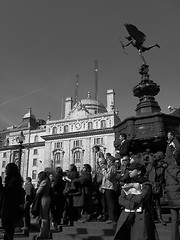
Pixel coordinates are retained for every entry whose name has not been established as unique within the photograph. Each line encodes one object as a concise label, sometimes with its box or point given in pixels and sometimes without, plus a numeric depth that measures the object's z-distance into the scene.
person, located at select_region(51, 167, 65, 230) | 8.43
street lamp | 17.09
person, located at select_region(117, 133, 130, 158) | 8.79
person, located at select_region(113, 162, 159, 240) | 3.95
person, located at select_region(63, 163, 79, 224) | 8.21
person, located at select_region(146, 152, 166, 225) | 7.07
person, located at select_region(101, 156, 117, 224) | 7.05
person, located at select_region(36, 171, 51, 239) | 7.04
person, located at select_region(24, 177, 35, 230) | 9.32
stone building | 52.19
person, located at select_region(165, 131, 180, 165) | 7.09
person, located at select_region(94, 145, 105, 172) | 9.76
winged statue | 11.61
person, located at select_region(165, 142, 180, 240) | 5.23
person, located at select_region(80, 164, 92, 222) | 7.83
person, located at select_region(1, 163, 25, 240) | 5.91
